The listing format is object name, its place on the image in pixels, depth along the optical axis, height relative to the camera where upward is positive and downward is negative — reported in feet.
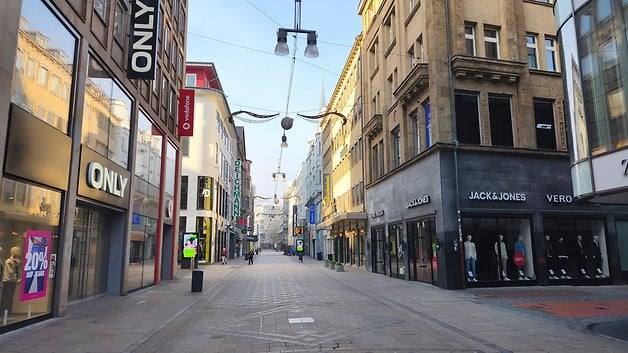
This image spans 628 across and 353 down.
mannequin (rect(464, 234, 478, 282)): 61.16 -1.19
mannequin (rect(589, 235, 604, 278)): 65.62 -1.09
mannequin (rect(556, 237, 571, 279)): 64.49 -1.04
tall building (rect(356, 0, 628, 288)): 62.34 +12.37
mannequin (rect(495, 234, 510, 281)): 62.69 -0.84
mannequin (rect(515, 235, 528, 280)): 63.16 -0.19
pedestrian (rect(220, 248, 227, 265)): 145.07 -1.80
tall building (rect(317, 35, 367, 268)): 119.02 +24.58
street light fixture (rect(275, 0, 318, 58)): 45.39 +20.72
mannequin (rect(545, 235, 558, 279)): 64.03 -1.02
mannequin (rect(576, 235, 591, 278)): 65.10 -1.21
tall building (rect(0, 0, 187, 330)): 32.19 +9.09
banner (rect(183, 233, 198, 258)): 110.73 +1.76
